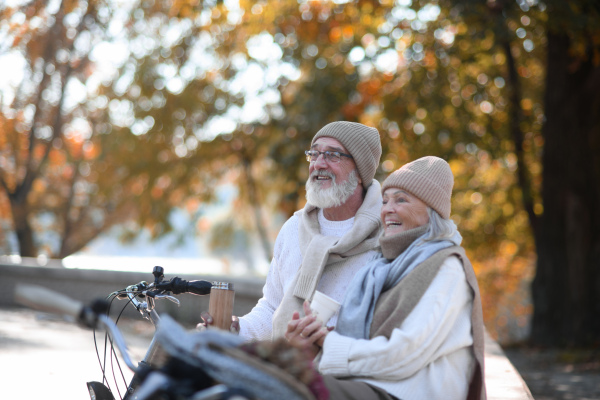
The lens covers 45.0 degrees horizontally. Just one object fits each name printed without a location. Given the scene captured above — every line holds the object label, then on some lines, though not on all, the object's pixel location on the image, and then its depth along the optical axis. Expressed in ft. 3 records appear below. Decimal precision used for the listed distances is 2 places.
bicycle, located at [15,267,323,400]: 6.70
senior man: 11.75
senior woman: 8.87
